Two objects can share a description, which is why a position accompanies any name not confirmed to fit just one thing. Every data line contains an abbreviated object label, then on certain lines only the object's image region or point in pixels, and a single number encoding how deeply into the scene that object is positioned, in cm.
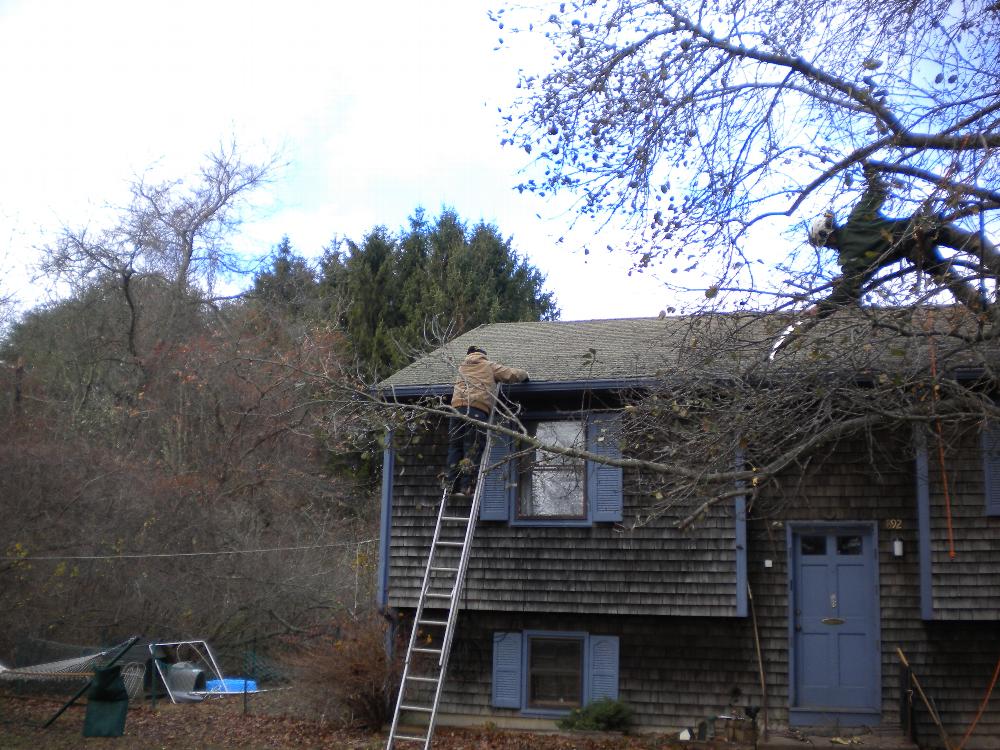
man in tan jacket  1192
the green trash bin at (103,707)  1266
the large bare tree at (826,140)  877
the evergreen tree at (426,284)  3016
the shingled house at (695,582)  1201
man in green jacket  892
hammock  1355
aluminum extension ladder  1241
